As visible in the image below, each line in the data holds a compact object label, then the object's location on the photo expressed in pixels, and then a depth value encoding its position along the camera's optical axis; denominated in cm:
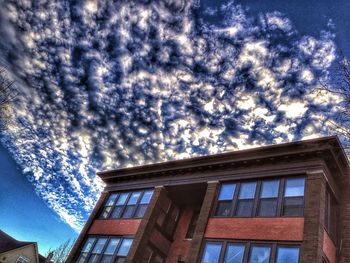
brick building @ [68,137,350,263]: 1366
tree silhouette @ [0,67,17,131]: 1864
